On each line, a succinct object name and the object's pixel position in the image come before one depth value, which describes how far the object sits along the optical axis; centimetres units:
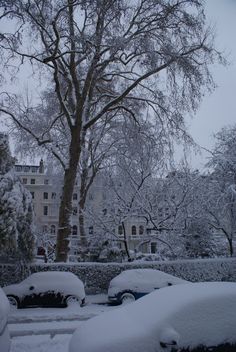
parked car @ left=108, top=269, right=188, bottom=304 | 1510
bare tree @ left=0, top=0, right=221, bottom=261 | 1880
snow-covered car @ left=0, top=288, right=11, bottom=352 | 585
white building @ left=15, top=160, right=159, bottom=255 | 2316
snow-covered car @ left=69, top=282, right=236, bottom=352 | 507
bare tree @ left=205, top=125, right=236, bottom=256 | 2498
